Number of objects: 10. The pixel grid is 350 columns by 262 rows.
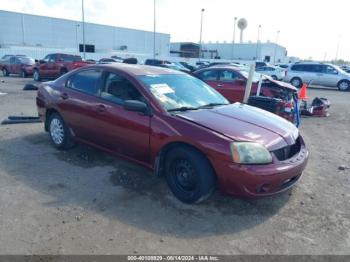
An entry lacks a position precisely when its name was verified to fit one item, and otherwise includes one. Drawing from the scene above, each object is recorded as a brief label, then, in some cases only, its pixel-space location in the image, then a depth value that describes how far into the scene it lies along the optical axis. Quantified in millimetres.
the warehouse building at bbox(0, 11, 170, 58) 46094
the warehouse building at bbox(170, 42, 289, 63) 69438
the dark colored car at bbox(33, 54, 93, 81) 17828
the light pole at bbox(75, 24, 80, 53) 54906
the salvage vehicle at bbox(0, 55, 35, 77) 20594
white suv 20594
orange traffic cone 8842
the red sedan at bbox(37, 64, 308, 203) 3424
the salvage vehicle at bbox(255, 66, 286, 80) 24006
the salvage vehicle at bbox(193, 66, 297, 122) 8797
